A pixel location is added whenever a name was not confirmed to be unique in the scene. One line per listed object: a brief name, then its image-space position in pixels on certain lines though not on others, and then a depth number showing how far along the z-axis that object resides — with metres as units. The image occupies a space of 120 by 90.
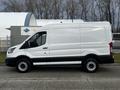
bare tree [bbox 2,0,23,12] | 24.06
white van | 4.84
